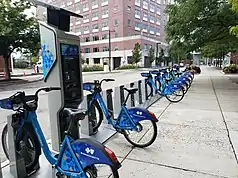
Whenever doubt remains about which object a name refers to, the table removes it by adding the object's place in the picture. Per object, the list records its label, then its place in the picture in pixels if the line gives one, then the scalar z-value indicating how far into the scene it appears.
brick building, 43.56
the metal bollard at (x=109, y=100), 4.48
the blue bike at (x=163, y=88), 7.24
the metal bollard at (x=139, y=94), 6.99
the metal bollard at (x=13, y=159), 2.38
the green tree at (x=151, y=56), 43.78
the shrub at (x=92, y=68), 32.62
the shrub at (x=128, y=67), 36.65
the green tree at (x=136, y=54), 38.23
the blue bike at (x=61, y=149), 1.94
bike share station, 2.57
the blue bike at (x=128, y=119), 3.46
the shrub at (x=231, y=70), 21.98
